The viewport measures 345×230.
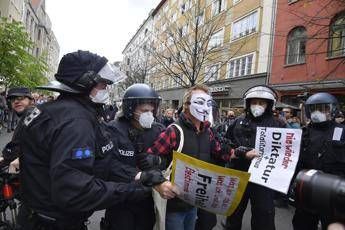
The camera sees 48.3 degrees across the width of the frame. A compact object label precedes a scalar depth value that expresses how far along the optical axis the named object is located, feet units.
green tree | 39.91
